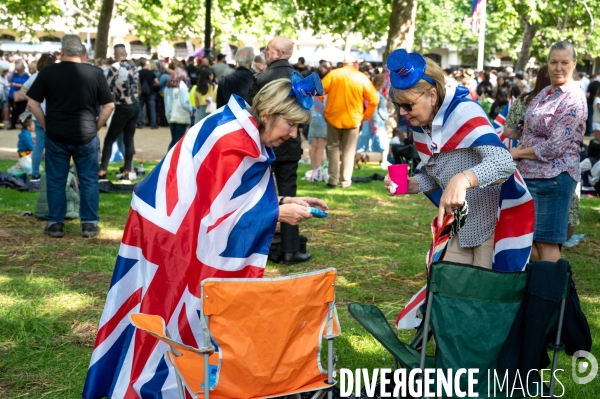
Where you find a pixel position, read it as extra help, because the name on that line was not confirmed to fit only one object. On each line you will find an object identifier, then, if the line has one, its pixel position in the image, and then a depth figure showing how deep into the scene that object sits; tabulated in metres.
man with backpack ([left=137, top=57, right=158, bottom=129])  19.78
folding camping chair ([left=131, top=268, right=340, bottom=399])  2.82
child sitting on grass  11.98
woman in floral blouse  5.26
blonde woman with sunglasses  3.41
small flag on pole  22.88
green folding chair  2.95
